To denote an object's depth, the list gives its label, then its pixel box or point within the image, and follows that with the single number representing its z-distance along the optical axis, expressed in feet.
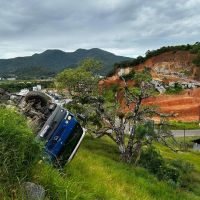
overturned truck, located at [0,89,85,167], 16.41
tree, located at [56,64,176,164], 31.00
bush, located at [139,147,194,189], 26.91
